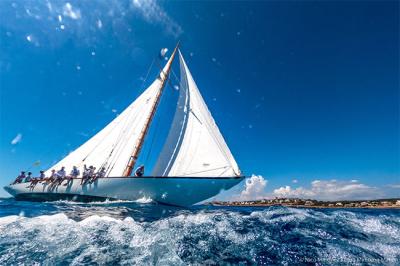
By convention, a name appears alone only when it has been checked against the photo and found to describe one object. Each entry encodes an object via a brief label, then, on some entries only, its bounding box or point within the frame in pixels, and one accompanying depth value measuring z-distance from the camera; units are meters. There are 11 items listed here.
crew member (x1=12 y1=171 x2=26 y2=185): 20.88
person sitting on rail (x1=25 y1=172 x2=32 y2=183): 19.25
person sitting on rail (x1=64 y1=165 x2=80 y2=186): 16.67
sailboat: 13.07
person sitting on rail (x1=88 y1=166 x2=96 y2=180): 14.82
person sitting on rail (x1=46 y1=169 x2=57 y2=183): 16.70
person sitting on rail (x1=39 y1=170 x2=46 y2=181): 18.90
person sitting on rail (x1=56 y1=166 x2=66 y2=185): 16.32
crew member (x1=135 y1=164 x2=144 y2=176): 15.84
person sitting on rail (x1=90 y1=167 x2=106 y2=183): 14.52
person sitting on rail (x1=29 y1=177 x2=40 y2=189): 17.86
